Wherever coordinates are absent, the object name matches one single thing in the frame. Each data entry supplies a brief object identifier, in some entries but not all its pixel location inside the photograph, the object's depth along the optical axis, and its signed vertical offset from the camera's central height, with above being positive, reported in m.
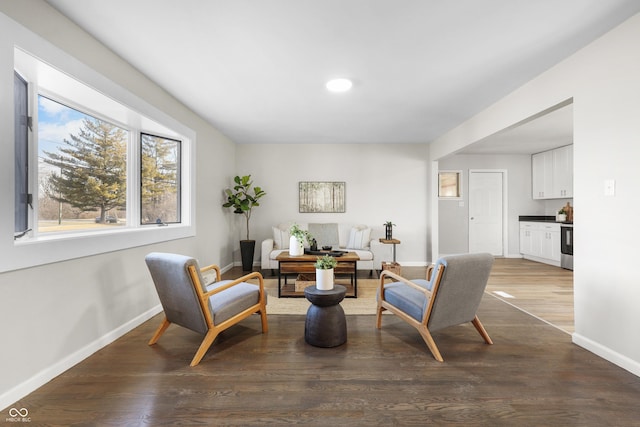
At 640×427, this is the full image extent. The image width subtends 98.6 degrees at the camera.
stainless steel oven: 4.98 -0.59
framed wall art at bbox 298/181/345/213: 5.62 +0.41
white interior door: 6.26 +0.05
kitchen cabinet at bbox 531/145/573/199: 5.48 +0.86
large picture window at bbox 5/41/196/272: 1.85 +0.45
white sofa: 4.81 -0.53
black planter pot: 5.01 -0.73
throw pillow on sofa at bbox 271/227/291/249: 5.10 -0.47
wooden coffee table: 3.67 -0.69
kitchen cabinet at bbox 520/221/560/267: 5.37 -0.57
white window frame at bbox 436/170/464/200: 6.25 +0.63
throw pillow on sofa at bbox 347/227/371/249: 5.09 -0.45
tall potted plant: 5.02 +0.18
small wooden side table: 4.77 -0.48
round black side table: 2.32 -0.91
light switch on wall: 2.04 +0.21
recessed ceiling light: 2.84 +1.37
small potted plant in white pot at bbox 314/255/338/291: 2.45 -0.54
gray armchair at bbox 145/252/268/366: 2.03 -0.70
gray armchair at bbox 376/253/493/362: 2.08 -0.67
